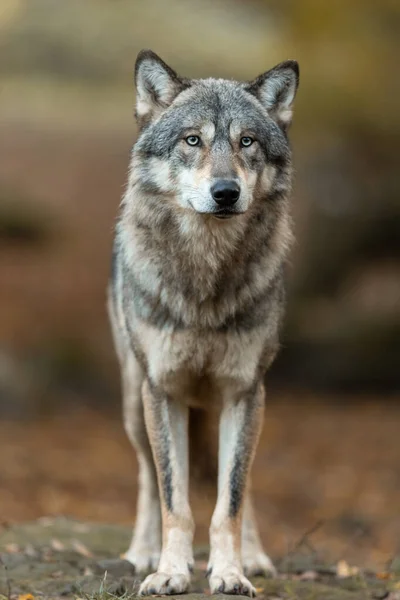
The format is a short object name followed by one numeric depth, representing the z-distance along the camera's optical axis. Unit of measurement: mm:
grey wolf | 9586
